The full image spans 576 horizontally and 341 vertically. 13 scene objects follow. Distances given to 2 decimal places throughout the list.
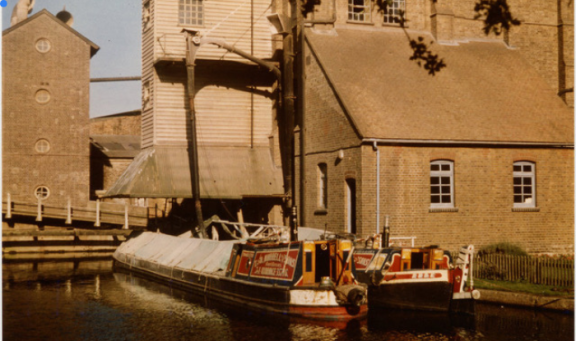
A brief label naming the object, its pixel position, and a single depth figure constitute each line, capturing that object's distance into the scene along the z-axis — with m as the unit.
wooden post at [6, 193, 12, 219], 32.56
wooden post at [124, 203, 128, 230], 34.44
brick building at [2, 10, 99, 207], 39.84
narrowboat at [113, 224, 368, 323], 16.58
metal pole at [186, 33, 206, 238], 27.75
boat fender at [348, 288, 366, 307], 16.36
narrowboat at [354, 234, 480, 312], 17.28
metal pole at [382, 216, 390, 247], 19.94
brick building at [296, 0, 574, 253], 24.08
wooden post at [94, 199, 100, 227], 34.19
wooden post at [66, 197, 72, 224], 33.77
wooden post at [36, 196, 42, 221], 33.41
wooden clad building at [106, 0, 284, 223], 29.59
